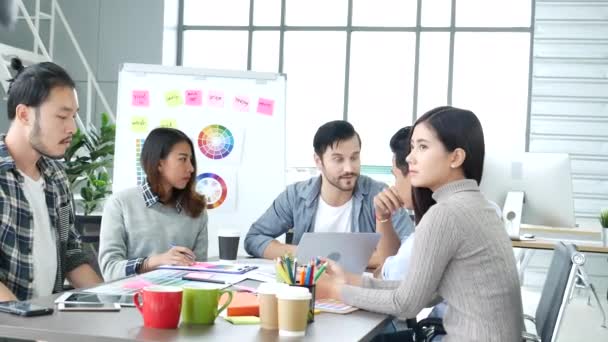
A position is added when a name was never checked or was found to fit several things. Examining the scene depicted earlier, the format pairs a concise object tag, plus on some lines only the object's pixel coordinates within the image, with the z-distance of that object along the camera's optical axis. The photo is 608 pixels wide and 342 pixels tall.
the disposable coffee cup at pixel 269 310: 1.50
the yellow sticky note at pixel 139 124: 4.03
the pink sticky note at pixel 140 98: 4.06
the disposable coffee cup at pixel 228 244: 2.59
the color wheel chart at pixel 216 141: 4.00
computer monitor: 3.63
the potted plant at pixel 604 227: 3.85
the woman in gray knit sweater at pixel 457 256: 1.69
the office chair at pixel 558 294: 1.84
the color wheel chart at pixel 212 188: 3.94
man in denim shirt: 3.00
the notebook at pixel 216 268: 2.22
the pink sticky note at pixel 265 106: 4.07
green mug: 1.51
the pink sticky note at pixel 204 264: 2.31
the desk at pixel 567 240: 3.67
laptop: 2.14
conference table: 1.39
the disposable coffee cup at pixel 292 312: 1.45
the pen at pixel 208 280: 2.02
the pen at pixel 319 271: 1.69
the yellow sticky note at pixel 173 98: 4.05
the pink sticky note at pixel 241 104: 4.05
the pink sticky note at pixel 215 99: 4.05
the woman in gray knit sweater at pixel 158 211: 2.61
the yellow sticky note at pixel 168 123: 4.02
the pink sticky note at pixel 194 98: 4.05
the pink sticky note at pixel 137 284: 1.89
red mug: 1.45
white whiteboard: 3.99
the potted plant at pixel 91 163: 5.19
